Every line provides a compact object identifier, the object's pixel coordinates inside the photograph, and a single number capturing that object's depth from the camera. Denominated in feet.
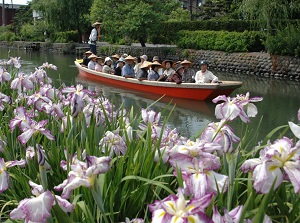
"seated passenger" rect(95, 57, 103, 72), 45.42
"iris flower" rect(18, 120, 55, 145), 6.59
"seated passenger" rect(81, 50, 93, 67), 51.31
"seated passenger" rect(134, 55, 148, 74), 42.11
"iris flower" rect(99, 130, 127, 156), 7.26
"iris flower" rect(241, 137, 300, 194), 4.37
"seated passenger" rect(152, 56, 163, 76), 38.03
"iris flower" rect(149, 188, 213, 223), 3.51
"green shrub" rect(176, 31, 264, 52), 57.47
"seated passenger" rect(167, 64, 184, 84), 33.35
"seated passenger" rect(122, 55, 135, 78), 39.37
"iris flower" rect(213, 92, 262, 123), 6.26
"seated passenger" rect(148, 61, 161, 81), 36.24
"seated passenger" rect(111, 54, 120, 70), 46.16
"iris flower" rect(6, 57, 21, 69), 17.16
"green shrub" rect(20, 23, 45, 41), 115.12
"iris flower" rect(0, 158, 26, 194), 5.36
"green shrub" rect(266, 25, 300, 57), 48.75
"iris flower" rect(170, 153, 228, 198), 4.37
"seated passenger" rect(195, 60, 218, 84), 33.12
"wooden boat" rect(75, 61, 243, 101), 32.01
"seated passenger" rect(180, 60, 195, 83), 34.86
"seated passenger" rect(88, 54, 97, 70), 46.78
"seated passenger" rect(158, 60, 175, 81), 35.42
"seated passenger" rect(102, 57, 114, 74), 43.98
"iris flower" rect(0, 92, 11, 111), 10.93
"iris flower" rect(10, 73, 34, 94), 11.60
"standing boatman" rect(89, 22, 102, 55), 55.58
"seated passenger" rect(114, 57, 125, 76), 42.14
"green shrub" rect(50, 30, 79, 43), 103.50
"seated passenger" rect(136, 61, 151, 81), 36.71
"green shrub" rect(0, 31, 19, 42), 128.57
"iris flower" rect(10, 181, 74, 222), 4.26
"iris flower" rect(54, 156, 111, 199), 4.57
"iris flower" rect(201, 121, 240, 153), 5.54
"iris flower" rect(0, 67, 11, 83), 13.17
